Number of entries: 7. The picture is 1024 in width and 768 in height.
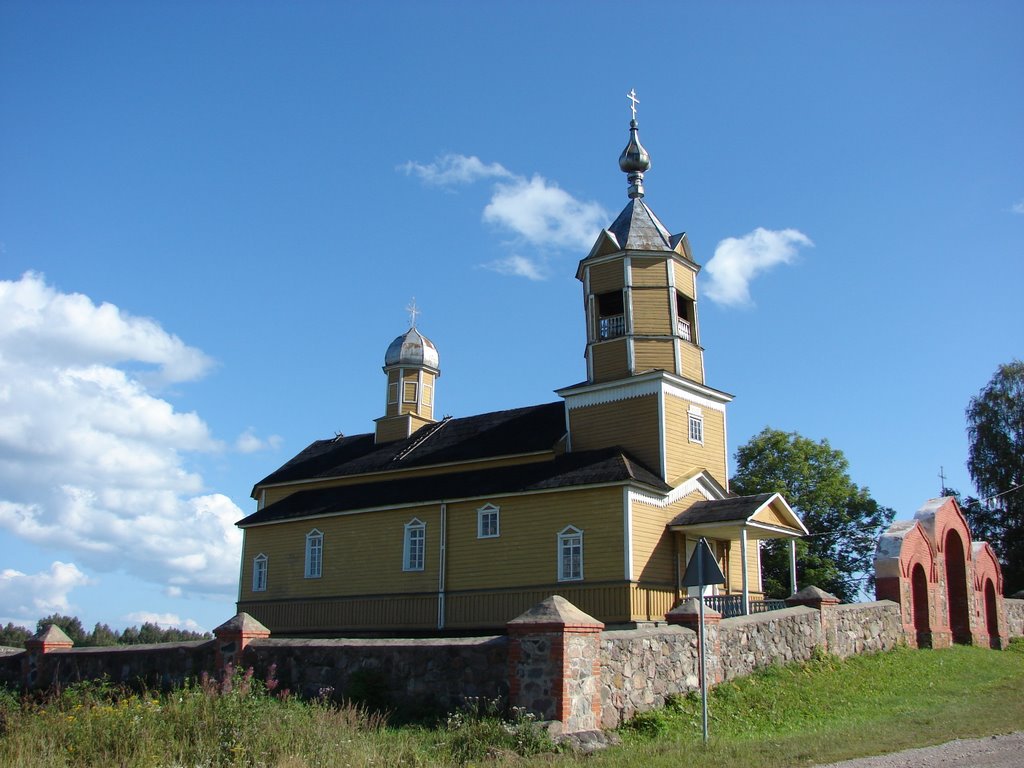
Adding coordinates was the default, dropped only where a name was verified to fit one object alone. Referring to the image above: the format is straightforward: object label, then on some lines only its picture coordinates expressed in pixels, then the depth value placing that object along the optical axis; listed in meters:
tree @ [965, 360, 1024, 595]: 40.03
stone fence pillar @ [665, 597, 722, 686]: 14.11
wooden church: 23.16
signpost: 11.49
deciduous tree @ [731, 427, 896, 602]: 37.81
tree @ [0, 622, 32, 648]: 45.06
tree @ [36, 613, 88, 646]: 43.99
